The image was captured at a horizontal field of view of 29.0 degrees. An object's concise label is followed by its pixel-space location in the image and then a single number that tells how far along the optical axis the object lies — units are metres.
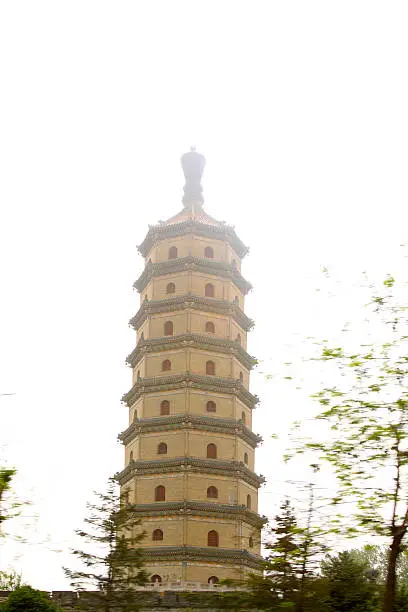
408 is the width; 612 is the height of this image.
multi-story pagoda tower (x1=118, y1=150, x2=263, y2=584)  37.94
